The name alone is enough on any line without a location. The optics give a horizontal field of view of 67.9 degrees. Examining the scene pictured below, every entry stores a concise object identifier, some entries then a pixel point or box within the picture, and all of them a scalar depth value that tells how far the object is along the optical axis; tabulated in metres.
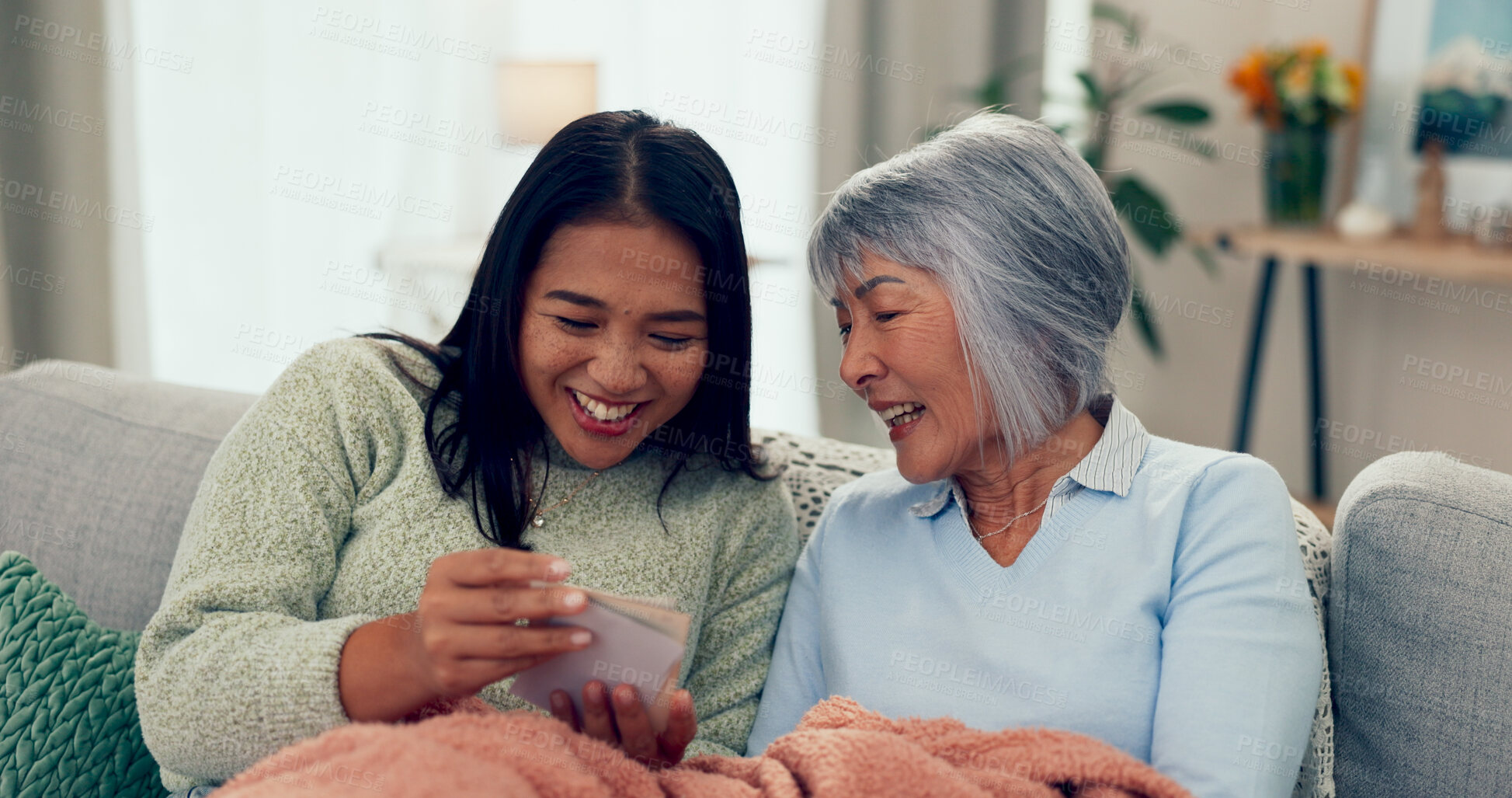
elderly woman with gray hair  1.18
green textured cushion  1.26
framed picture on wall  2.84
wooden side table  2.62
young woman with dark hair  1.10
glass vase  3.25
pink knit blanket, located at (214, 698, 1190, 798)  0.92
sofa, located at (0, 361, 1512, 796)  1.16
